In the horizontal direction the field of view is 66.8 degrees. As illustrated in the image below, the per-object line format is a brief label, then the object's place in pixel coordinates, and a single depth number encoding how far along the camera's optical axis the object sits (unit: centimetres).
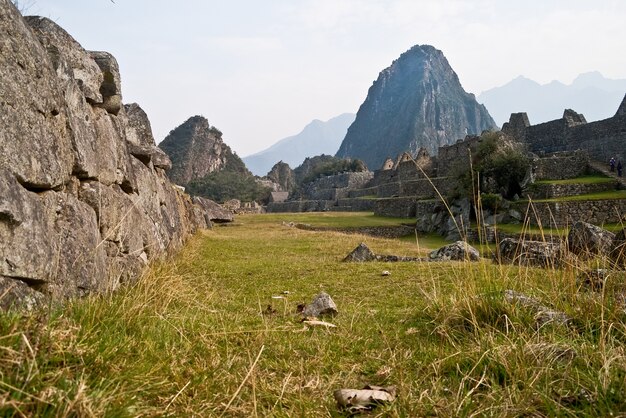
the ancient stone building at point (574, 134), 3253
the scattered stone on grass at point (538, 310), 373
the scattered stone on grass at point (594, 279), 458
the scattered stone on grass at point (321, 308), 527
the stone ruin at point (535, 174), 2454
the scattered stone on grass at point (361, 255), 1173
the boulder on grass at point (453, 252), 1173
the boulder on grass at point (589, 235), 955
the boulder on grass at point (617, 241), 853
